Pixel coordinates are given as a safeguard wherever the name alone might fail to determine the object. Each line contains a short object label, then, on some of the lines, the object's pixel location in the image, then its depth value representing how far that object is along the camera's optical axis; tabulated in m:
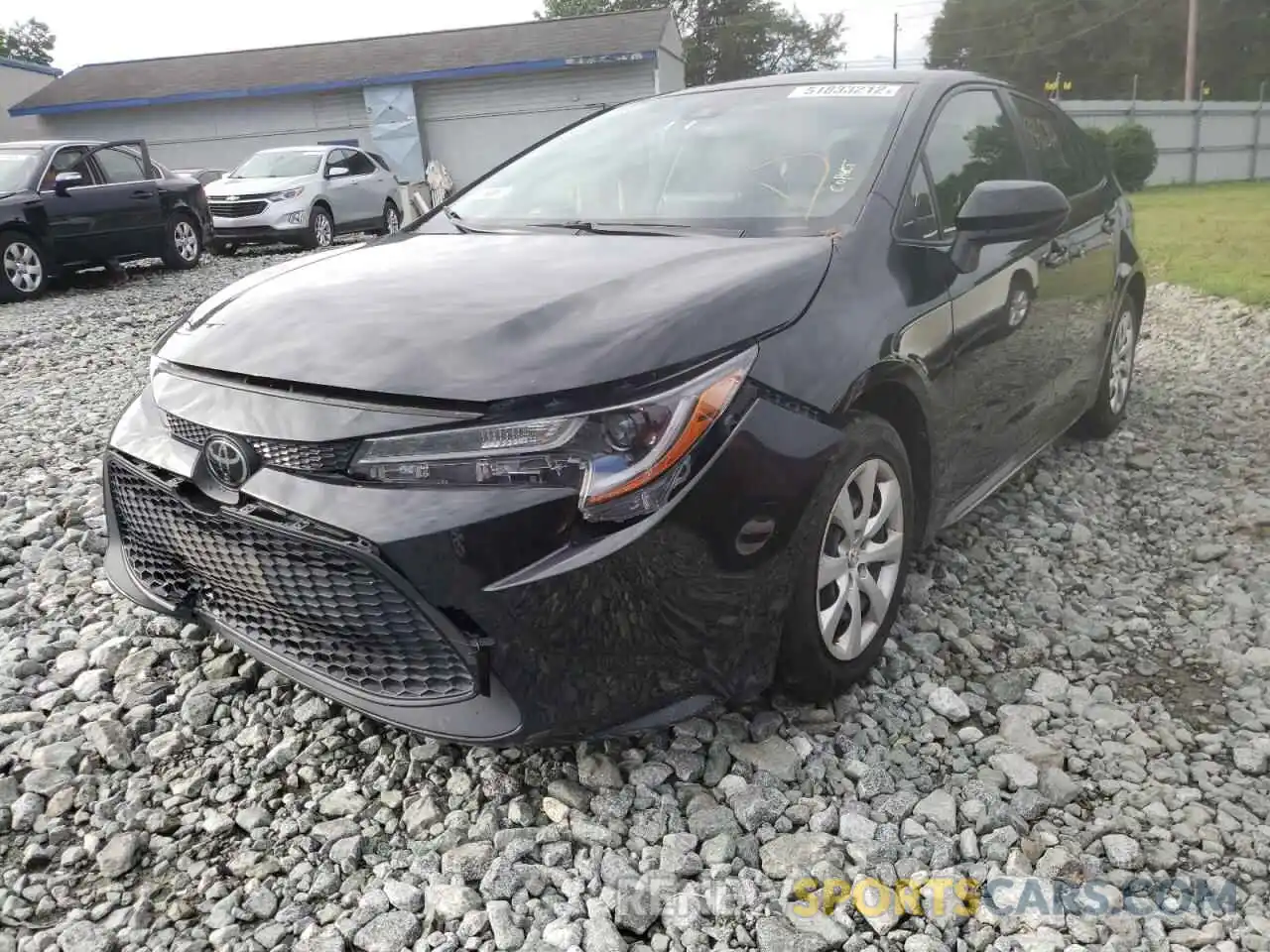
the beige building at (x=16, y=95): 28.12
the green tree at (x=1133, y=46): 46.94
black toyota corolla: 2.00
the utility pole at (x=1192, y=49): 32.50
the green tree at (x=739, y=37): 55.53
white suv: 13.67
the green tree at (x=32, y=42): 59.44
